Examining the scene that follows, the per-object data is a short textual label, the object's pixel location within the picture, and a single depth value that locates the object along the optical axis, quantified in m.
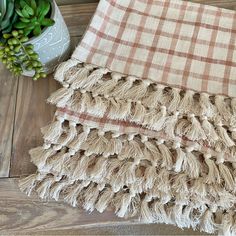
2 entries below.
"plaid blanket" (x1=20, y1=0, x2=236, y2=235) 0.67
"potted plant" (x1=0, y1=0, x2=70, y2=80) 0.66
